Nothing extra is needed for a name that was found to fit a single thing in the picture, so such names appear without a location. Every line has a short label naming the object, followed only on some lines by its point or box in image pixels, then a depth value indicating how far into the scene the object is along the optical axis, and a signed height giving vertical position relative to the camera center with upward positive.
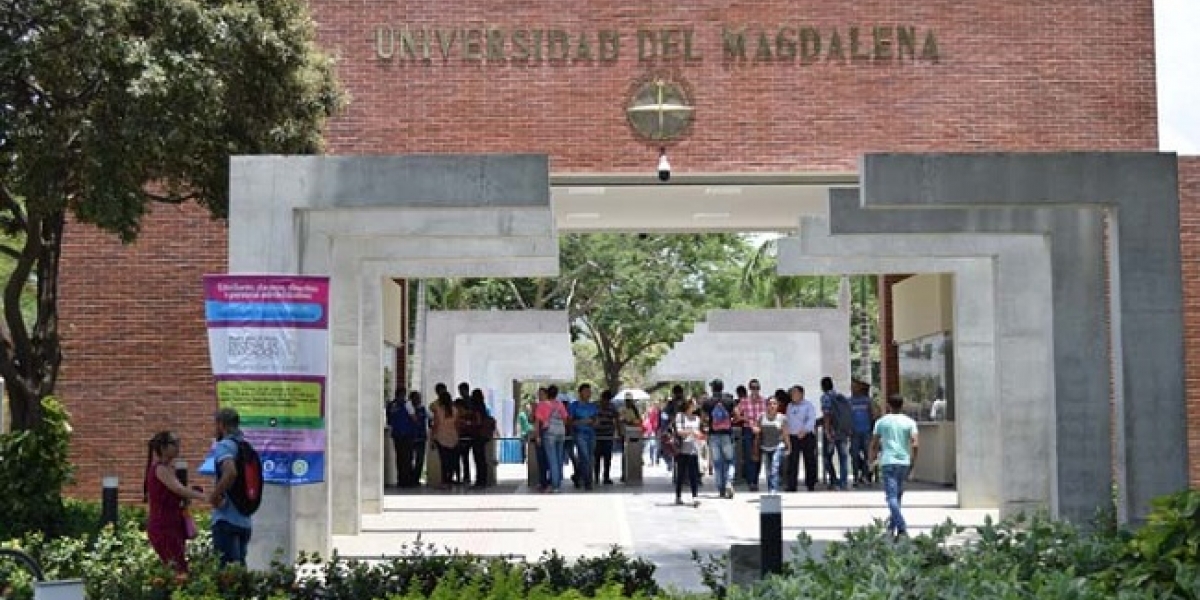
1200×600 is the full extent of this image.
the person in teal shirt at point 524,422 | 34.44 +0.02
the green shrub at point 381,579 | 8.45 -0.82
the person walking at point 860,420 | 22.94 +0.02
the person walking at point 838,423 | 22.81 -0.02
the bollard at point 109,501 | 14.84 -0.69
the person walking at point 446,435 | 23.44 -0.17
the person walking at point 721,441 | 20.91 -0.24
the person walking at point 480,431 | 24.03 -0.11
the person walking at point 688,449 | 20.48 -0.34
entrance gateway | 12.52 +1.52
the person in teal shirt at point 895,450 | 15.56 -0.27
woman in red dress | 11.06 -0.53
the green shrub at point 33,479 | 15.10 -0.49
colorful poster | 12.01 +0.45
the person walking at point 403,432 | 23.77 -0.12
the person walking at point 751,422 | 22.88 +0.00
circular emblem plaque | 19.98 +3.77
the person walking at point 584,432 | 23.31 -0.13
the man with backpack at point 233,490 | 10.94 -0.43
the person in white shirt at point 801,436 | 22.47 -0.19
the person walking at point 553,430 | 22.97 -0.10
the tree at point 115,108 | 14.18 +2.79
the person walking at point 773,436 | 22.27 -0.19
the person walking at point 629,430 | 24.89 -0.11
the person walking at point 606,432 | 24.03 -0.14
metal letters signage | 20.16 +4.59
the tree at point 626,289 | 49.53 +4.13
